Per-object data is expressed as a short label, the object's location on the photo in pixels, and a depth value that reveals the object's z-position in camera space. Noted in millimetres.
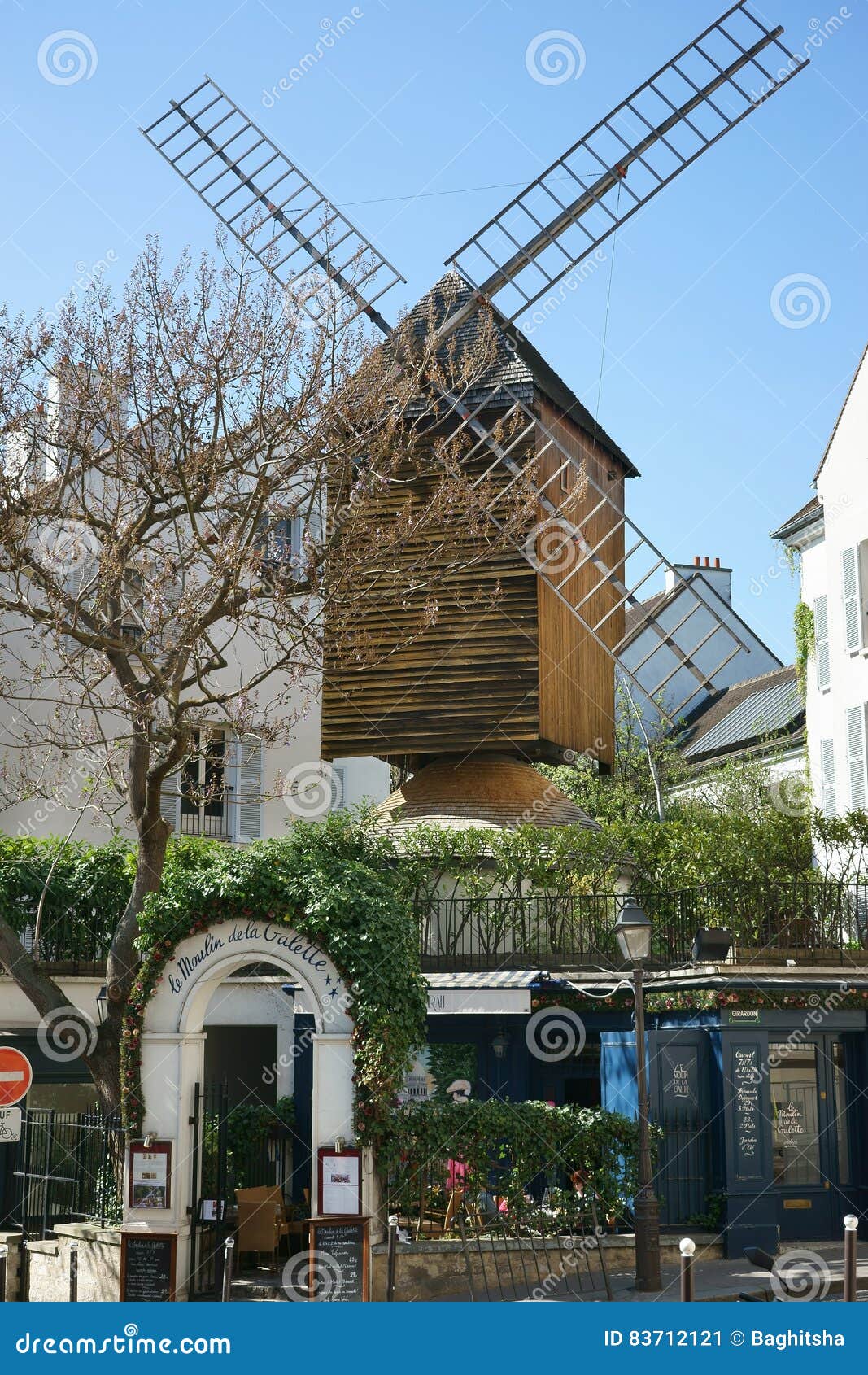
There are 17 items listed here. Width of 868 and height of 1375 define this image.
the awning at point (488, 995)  17531
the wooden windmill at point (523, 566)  20578
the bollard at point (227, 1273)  12016
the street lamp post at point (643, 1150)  13406
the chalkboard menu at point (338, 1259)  12359
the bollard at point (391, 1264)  12211
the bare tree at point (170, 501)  14719
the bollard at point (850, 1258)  10617
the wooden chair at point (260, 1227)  13750
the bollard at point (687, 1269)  10547
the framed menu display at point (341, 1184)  12609
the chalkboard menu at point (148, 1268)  12641
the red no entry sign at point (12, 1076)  12477
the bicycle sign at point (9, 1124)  12414
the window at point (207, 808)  23219
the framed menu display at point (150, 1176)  13055
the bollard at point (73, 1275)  12273
